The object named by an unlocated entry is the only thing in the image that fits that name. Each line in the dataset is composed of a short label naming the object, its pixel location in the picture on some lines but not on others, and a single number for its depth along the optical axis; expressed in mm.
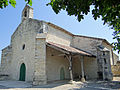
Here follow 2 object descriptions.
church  9805
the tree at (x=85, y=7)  2514
